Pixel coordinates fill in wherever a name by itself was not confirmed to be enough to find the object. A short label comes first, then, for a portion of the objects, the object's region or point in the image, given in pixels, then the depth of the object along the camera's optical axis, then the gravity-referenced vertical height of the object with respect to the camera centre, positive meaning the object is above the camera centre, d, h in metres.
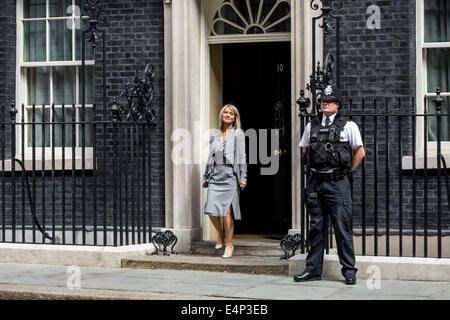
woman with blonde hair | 11.44 -0.30
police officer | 9.48 -0.24
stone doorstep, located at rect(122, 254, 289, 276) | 10.62 -1.31
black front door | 13.08 +0.64
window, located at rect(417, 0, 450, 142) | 11.38 +1.13
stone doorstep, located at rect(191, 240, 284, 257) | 11.66 -1.24
